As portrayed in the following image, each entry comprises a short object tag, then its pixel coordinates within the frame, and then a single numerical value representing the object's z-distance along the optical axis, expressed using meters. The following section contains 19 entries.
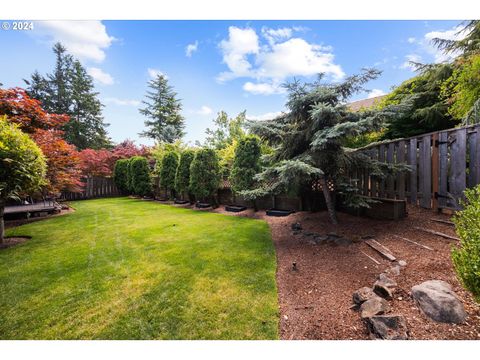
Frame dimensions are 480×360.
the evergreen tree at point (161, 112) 24.30
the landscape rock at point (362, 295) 1.99
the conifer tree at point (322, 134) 3.56
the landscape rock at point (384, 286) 2.02
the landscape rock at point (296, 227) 4.59
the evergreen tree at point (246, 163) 6.85
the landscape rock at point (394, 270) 2.39
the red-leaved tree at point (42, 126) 5.31
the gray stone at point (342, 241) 3.52
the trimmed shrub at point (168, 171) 11.01
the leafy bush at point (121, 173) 14.73
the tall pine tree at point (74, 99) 19.62
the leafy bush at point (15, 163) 3.87
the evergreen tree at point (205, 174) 8.39
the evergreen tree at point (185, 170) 9.54
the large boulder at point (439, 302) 1.62
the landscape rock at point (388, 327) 1.58
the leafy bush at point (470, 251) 1.46
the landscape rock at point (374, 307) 1.77
